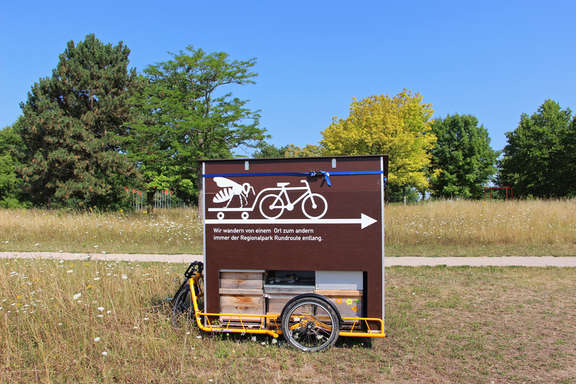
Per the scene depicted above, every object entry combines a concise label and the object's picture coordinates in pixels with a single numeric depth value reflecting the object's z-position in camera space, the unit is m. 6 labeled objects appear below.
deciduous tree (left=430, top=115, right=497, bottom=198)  52.04
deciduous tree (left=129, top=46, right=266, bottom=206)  21.48
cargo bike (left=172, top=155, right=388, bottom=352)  4.52
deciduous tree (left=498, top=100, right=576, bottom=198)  43.31
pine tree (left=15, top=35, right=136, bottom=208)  26.94
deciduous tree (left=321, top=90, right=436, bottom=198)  31.91
